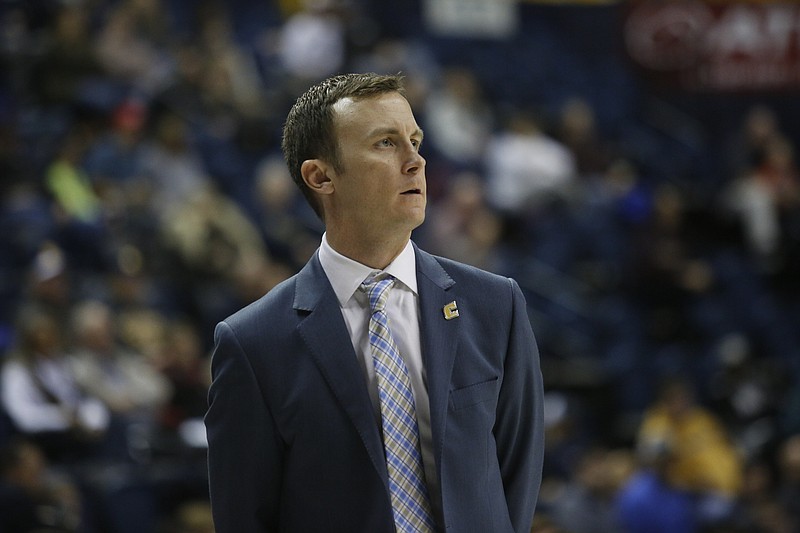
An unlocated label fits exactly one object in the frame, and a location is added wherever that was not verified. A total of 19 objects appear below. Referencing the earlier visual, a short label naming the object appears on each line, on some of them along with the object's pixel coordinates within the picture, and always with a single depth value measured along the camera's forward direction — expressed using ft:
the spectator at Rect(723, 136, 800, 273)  73.82
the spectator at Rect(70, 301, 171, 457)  44.19
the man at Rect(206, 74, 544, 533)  14.47
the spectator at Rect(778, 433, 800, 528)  47.62
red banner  81.61
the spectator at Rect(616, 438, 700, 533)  45.21
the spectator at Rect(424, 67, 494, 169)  72.90
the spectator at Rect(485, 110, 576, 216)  71.10
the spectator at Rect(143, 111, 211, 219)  56.59
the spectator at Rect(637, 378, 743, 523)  47.09
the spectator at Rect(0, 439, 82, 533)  34.78
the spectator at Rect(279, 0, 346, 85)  73.92
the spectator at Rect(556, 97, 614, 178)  77.46
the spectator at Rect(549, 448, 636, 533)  45.55
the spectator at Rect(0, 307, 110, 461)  40.34
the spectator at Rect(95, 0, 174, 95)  62.13
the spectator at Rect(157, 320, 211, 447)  44.62
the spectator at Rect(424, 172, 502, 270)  61.52
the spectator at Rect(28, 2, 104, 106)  59.16
